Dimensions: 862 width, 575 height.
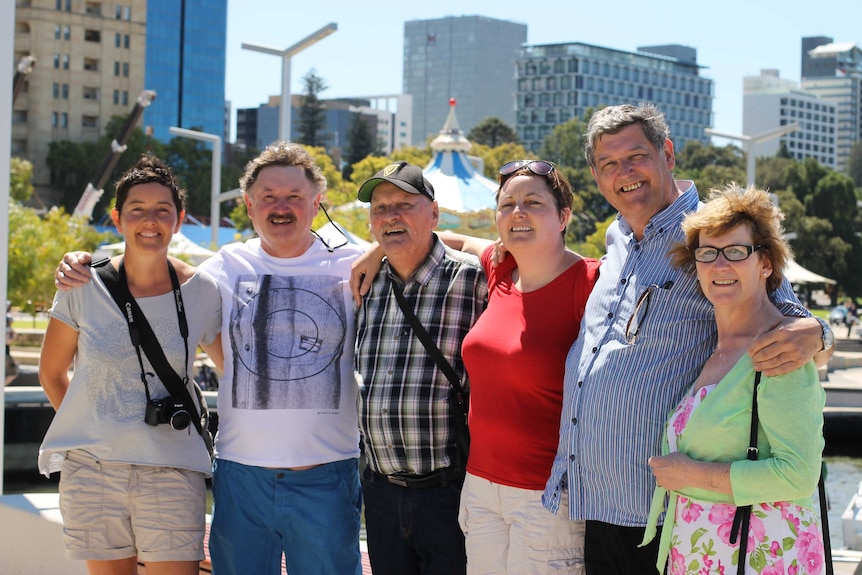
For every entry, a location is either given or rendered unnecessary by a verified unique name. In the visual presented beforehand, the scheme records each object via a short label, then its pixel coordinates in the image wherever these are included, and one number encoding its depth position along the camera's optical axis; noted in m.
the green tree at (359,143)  93.44
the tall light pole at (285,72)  17.22
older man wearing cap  3.89
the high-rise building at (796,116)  177.00
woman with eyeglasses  2.88
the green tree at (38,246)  29.36
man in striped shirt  3.33
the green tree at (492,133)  95.12
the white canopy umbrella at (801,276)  36.87
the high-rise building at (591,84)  158.12
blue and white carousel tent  22.06
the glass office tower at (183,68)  126.56
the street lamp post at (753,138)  24.64
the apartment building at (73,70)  85.38
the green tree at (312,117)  94.38
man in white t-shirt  4.05
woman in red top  3.52
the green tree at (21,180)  55.22
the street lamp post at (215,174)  25.00
